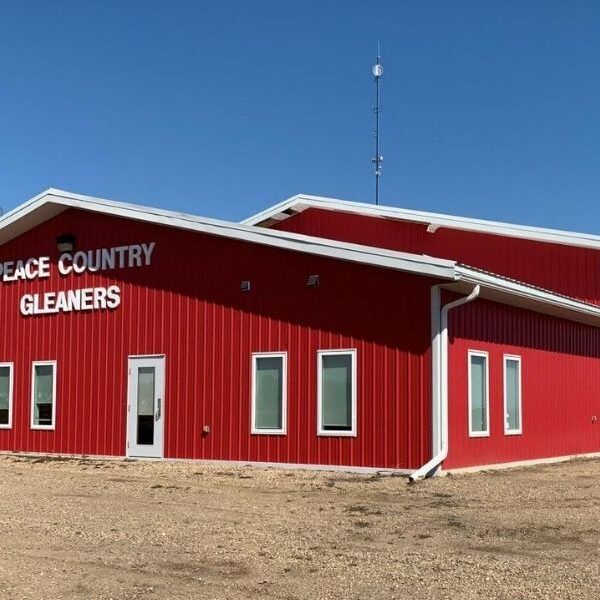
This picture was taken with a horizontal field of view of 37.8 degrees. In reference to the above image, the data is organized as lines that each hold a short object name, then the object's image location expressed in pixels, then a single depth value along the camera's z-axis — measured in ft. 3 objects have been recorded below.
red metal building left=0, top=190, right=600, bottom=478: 45.60
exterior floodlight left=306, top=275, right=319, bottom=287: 48.52
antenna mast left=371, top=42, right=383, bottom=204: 84.58
